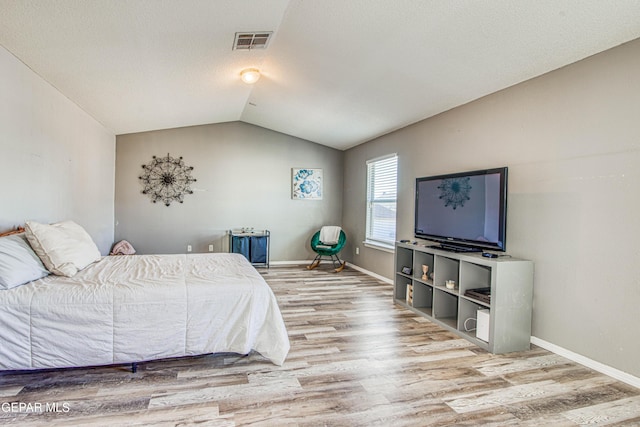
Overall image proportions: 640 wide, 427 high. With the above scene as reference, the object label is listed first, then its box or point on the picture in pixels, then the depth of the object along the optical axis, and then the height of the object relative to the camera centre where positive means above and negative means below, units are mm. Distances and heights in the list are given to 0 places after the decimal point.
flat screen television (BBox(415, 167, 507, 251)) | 3059 +35
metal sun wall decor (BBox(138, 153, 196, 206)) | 6109 +456
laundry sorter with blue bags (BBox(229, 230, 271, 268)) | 6047 -665
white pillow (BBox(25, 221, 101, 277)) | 2578 -349
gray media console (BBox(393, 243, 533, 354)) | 2834 -750
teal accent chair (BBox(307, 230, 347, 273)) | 6090 -683
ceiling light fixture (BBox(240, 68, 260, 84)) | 3959 +1514
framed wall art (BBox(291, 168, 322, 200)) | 6844 +493
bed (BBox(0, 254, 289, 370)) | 2100 -731
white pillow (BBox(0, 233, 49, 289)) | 2180 -407
